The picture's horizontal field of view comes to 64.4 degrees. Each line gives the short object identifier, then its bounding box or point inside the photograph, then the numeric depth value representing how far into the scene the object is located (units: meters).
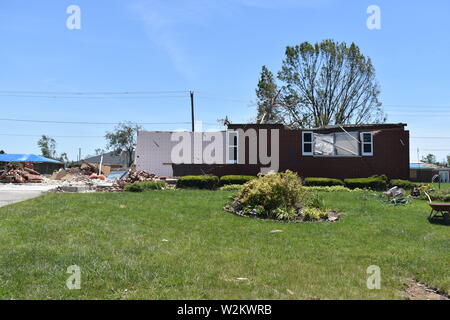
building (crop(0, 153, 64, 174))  44.66
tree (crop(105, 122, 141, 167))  52.28
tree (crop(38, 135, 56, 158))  70.44
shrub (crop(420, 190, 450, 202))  11.10
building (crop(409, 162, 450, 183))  41.05
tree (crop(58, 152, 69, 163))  76.18
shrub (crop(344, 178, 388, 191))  15.84
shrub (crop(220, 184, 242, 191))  15.62
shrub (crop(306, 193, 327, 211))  9.61
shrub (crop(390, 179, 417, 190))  15.66
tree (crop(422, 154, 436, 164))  80.51
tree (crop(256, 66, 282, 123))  36.06
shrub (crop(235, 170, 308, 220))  9.45
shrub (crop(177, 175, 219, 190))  16.33
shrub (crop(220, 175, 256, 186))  16.73
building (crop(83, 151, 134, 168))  54.12
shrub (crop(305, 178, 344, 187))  16.48
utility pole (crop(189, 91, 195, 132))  33.77
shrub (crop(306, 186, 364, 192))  15.04
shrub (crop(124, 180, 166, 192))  14.47
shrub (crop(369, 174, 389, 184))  16.31
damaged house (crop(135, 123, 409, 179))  17.77
